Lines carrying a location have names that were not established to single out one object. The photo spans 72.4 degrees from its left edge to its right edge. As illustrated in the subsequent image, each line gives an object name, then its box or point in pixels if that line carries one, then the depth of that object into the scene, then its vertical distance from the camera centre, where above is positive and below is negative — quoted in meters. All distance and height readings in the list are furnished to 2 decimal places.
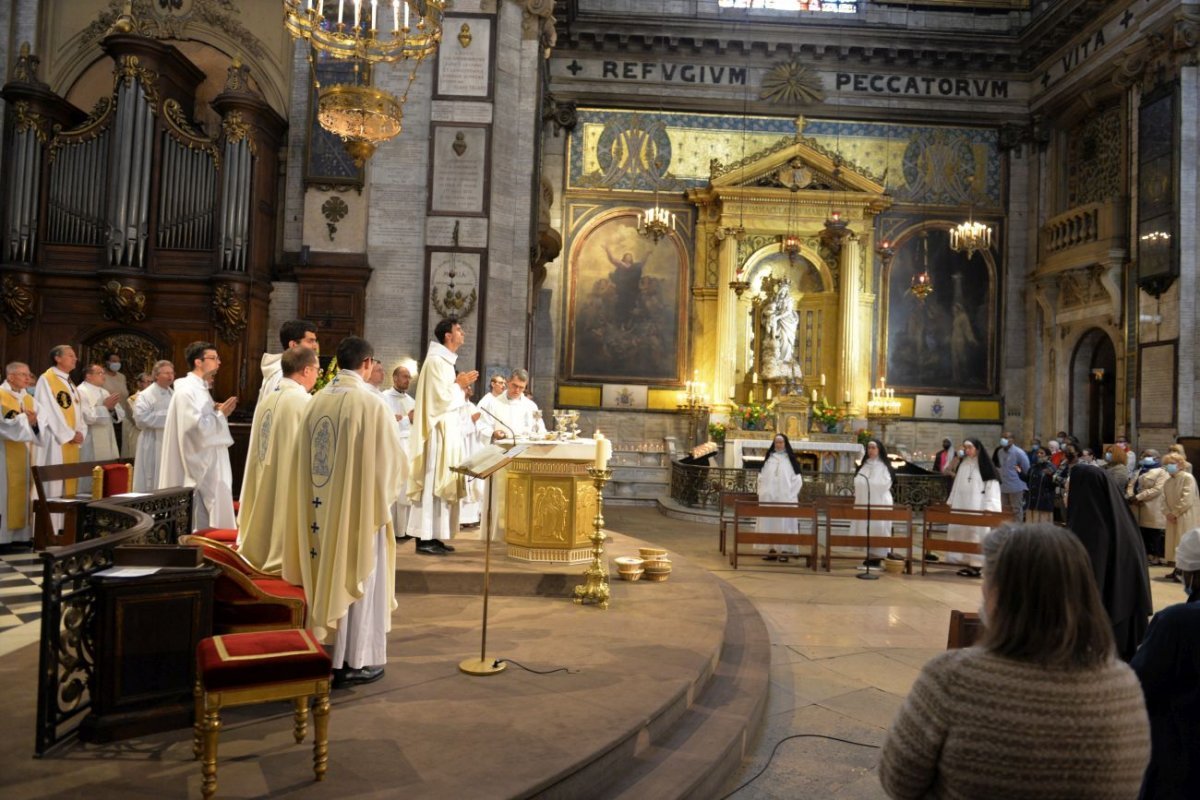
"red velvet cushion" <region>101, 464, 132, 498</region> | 7.19 -0.65
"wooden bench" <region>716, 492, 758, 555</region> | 9.95 -0.88
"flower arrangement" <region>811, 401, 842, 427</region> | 17.36 +0.33
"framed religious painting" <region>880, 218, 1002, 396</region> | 18.59 +2.57
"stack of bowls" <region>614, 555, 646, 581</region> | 6.93 -1.23
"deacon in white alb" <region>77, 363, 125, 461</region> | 9.33 -0.11
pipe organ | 10.62 +2.45
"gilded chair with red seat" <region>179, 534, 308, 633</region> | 3.98 -0.94
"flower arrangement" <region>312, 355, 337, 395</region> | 6.87 +0.34
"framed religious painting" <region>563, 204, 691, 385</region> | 18.47 +2.70
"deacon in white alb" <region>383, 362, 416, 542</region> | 7.79 +0.07
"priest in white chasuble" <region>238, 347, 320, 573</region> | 4.42 -0.34
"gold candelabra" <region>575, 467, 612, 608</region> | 6.00 -1.12
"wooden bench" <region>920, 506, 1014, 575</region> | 9.12 -0.97
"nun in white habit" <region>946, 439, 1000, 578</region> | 10.27 -0.68
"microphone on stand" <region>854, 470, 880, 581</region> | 9.16 -1.62
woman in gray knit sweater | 1.62 -0.54
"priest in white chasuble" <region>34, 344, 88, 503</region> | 8.52 -0.10
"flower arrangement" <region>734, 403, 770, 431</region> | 16.73 +0.19
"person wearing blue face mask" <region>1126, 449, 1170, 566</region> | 10.23 -0.80
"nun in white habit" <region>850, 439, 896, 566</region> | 10.65 -0.68
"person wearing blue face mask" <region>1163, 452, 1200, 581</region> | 9.84 -0.65
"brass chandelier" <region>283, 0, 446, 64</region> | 7.23 +3.46
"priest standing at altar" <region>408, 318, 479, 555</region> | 6.96 -0.29
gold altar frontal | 6.64 -0.67
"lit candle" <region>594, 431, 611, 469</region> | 6.06 -0.22
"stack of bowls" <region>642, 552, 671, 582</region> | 7.03 -1.24
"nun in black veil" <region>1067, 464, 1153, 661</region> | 3.76 -0.53
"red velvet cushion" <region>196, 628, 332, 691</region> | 2.94 -0.91
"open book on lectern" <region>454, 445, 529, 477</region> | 4.33 -0.23
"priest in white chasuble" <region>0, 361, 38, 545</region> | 8.16 -0.50
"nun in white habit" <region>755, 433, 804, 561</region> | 10.89 -0.67
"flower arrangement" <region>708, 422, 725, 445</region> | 17.05 -0.12
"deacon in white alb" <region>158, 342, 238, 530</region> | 6.57 -0.30
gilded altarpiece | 18.09 +5.08
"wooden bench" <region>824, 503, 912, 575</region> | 9.32 -0.99
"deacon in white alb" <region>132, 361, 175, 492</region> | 7.79 -0.06
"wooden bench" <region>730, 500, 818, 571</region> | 9.28 -1.01
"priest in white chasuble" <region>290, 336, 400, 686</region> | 4.11 -0.54
